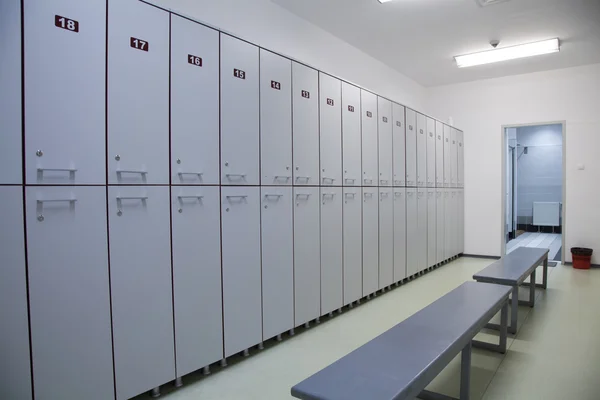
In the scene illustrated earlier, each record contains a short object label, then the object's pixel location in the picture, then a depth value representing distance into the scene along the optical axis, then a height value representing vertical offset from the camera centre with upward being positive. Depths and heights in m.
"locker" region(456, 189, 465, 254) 7.32 -0.50
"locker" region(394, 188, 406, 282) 5.11 -0.52
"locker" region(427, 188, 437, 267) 6.07 -0.54
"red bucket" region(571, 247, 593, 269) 6.27 -1.03
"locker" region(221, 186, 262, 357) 2.79 -0.55
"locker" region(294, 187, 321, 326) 3.44 -0.55
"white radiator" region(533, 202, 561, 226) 9.98 -0.49
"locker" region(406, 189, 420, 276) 5.43 -0.56
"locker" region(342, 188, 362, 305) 4.10 -0.53
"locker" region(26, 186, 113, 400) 1.86 -0.49
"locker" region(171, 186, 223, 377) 2.48 -0.54
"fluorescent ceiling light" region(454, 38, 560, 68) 5.28 +2.03
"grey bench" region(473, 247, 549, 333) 3.43 -0.74
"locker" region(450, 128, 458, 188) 6.94 +0.68
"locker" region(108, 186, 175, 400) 2.16 -0.54
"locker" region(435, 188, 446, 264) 6.38 -0.52
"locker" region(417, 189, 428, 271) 5.76 -0.49
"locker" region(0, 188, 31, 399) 1.75 -0.49
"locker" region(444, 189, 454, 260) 6.68 -0.55
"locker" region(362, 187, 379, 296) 4.44 -0.53
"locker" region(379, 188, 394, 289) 4.77 -0.54
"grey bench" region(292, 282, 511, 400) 1.51 -0.76
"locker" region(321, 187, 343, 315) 3.77 -0.55
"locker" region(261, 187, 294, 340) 3.12 -0.55
